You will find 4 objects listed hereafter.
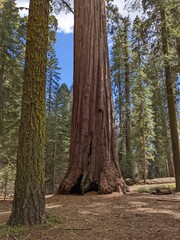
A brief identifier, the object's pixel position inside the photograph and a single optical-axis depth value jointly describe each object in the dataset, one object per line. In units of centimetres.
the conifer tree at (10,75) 1275
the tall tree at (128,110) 1551
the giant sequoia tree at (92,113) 649
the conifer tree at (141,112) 1545
